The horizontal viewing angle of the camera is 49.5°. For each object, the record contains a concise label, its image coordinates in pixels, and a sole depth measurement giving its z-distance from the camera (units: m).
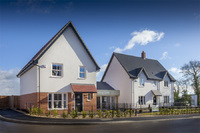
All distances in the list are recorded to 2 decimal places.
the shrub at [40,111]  21.74
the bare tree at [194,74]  48.78
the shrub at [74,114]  20.00
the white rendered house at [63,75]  24.06
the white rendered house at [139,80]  36.75
